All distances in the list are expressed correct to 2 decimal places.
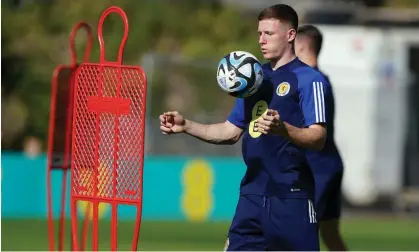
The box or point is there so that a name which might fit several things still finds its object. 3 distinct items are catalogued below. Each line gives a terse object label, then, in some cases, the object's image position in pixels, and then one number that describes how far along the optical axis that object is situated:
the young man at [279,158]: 15.54
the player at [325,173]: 21.19
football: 15.37
